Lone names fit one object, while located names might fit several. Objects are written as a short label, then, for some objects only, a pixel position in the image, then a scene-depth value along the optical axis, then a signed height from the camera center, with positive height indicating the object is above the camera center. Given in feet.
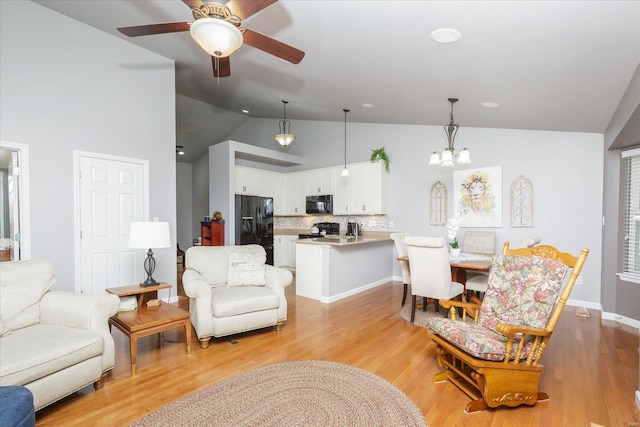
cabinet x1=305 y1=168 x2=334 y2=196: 21.97 +2.00
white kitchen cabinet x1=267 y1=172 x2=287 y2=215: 24.13 +1.12
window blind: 11.35 -0.20
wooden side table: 8.02 -3.00
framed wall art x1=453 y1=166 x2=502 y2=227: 15.78 +0.69
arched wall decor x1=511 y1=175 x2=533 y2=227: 14.85 +0.32
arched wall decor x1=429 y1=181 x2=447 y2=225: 17.65 +0.28
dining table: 11.44 -2.08
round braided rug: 6.14 -4.19
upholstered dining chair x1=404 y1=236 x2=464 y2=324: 11.12 -2.24
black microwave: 21.79 +0.35
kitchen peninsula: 14.62 -2.93
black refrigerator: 20.02 -0.83
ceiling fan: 6.15 +3.95
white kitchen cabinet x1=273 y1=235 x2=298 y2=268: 23.77 -3.23
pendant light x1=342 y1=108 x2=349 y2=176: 20.03 +4.77
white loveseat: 5.95 -2.75
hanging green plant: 19.19 +3.26
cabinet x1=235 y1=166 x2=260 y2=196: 20.88 +1.98
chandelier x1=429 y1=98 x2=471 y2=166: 12.16 +2.08
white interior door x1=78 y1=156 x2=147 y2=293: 11.82 -0.31
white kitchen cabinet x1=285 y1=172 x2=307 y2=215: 23.67 +1.27
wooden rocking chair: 6.43 -2.83
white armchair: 9.52 -2.75
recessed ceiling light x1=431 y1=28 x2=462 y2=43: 7.27 +4.18
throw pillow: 11.16 -2.20
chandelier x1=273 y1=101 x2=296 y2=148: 17.85 +4.12
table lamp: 9.34 -0.78
